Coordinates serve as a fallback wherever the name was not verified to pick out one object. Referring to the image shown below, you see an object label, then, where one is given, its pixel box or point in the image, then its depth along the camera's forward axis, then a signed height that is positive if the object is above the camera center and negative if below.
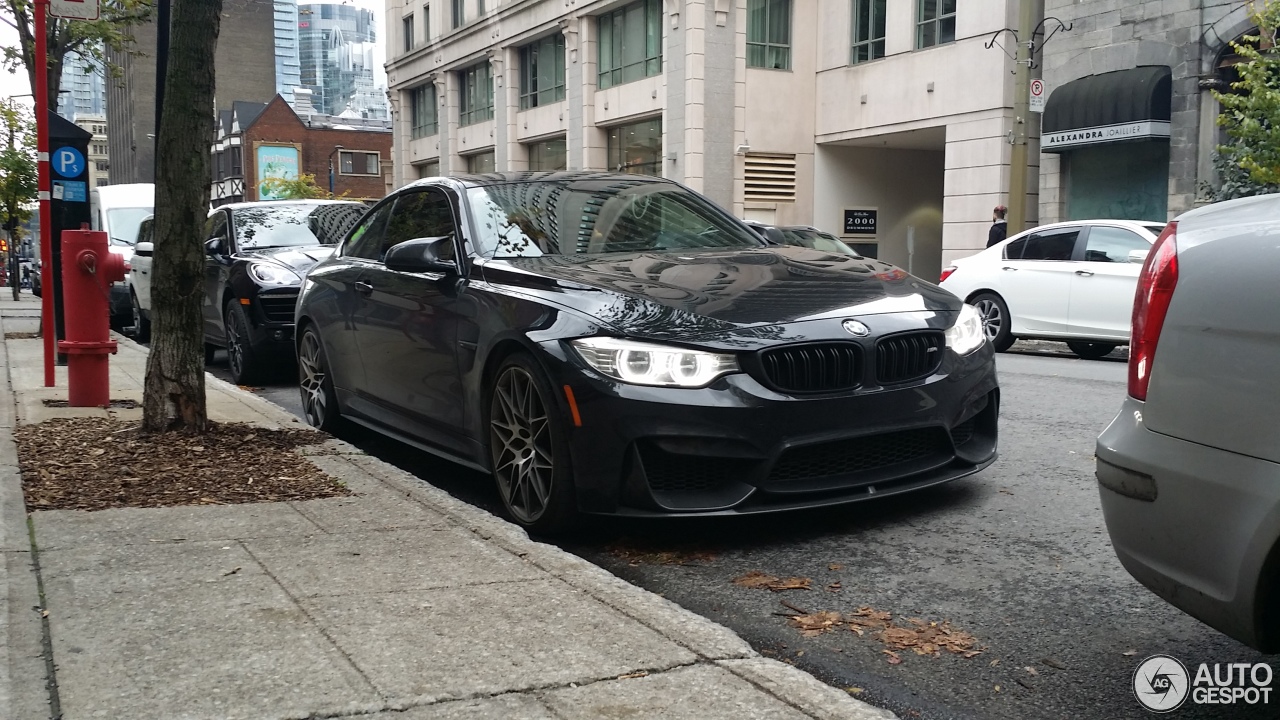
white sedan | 12.97 -0.39
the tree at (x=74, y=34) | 16.36 +2.92
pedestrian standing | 20.42 +0.32
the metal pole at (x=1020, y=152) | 19.41 +1.50
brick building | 89.75 +6.79
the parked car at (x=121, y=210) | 19.61 +0.54
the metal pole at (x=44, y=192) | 8.95 +0.40
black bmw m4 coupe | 4.49 -0.45
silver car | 2.49 -0.39
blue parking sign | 12.30 +0.81
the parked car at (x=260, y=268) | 10.44 -0.21
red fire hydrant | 7.84 -0.43
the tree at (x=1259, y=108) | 16.25 +1.87
